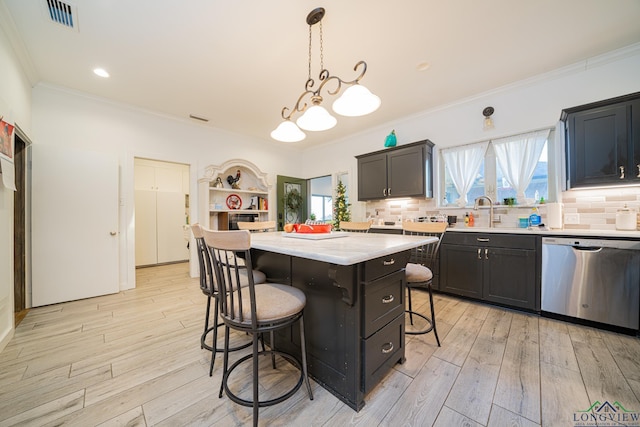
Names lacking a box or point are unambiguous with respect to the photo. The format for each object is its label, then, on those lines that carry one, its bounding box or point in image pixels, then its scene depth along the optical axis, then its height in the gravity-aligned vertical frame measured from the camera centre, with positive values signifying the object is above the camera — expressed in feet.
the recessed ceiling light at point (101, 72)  9.38 +5.79
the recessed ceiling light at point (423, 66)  9.05 +5.78
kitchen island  4.45 -2.02
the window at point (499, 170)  10.29 +2.05
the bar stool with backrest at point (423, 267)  6.52 -1.65
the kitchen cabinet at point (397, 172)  12.40 +2.35
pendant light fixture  5.94 +2.81
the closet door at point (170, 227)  18.06 -1.00
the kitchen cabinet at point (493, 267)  8.64 -2.20
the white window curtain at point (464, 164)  11.72 +2.51
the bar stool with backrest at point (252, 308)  3.92 -1.72
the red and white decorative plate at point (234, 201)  16.65 +0.91
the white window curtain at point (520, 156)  10.27 +2.56
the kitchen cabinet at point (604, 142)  7.64 +2.41
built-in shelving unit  14.57 +1.53
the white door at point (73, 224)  9.91 -0.44
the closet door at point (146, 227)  17.16 -0.95
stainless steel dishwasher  7.06 -2.17
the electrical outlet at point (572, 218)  9.30 -0.22
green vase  13.83 +4.32
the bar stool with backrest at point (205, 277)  5.13 -1.65
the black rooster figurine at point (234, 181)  16.34 +2.30
